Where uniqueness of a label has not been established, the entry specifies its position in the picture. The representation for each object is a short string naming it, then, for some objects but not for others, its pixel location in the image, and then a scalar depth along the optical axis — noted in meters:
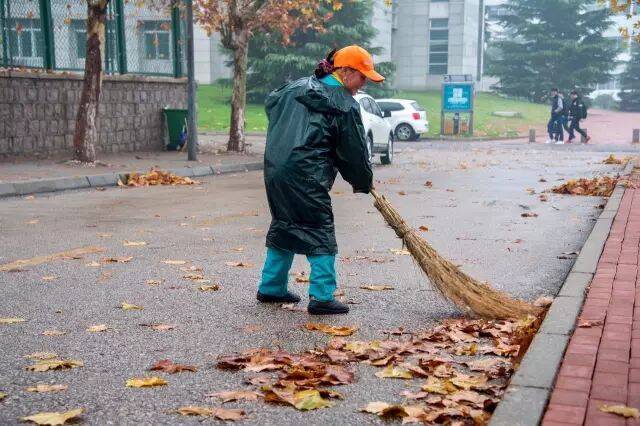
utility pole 18.40
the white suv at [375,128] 20.53
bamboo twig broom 5.28
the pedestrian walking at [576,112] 33.25
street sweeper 5.27
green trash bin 22.61
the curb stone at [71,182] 13.05
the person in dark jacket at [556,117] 33.16
